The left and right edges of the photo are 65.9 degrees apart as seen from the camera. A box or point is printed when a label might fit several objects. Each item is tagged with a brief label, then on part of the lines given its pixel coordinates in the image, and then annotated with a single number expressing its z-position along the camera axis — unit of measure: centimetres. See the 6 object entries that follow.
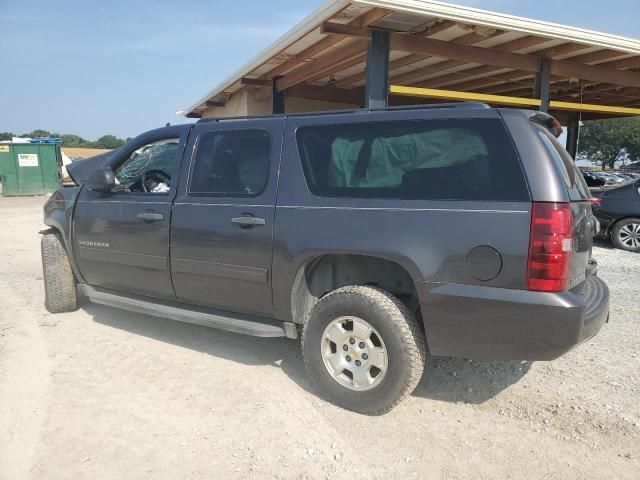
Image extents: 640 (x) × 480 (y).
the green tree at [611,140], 6194
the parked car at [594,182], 1190
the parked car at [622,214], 854
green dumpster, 1970
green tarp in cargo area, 284
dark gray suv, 262
